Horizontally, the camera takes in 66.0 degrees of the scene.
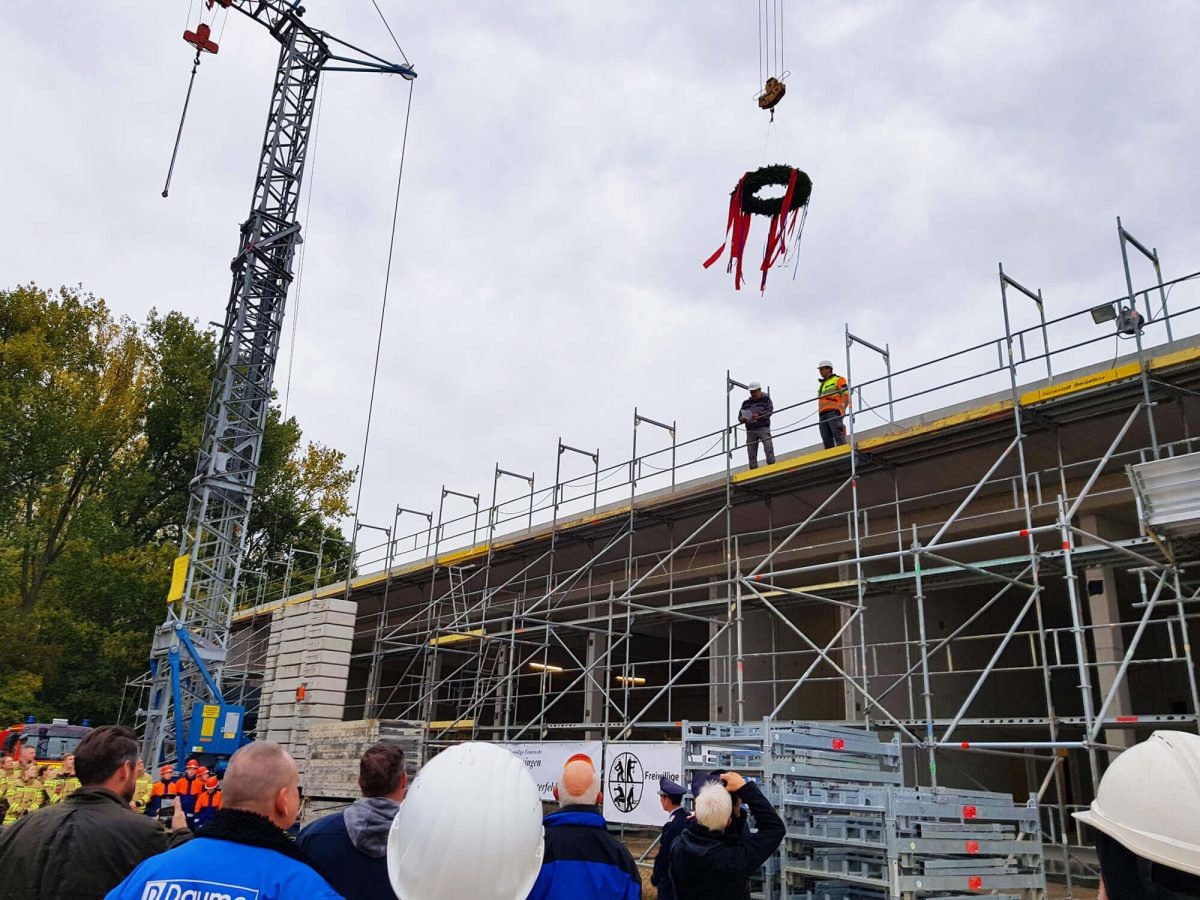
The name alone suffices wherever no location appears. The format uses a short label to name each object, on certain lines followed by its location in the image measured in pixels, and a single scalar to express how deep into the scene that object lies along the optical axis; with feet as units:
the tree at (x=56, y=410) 104.42
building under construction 35.01
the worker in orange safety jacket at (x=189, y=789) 36.29
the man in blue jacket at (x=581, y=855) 11.92
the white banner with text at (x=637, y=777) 38.78
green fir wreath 41.96
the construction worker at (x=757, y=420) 49.83
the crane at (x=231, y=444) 73.46
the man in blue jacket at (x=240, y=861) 7.71
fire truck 64.64
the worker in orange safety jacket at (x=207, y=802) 36.68
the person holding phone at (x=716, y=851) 16.49
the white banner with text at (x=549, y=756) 45.34
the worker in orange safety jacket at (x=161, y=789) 34.94
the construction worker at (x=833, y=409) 46.53
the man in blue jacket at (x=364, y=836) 12.10
